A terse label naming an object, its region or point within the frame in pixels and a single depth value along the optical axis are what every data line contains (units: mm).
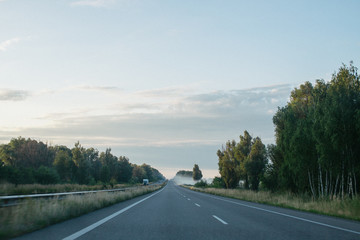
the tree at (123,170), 136500
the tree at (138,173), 184325
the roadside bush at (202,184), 105588
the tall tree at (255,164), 47344
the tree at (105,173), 101312
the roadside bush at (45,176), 57250
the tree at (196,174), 174250
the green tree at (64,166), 80188
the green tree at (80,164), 81562
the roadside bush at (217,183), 75812
